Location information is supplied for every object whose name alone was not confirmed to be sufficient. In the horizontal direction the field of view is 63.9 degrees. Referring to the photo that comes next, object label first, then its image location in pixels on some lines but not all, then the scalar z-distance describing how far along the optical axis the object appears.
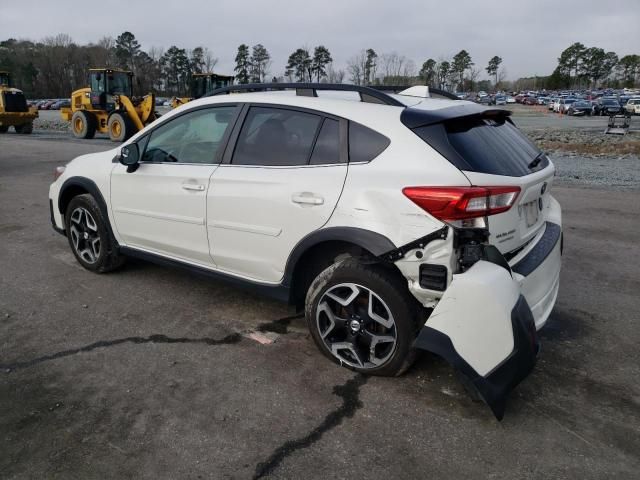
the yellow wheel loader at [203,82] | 25.38
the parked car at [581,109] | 44.22
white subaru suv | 2.70
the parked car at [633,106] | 44.99
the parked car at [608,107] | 41.94
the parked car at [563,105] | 48.41
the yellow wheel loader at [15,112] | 24.77
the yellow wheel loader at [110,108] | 20.30
